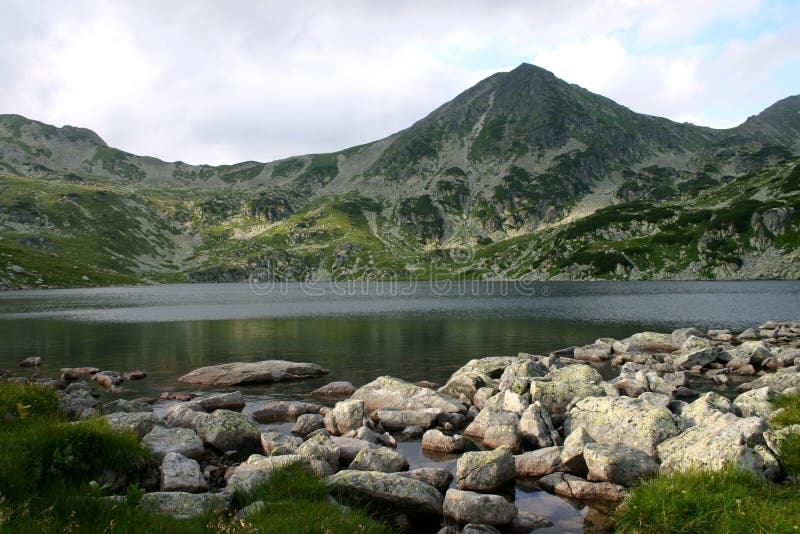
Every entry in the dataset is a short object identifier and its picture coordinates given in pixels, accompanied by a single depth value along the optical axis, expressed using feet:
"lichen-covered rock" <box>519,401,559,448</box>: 64.49
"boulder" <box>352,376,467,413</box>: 83.10
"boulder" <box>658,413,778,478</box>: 41.91
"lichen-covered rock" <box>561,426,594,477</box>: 54.08
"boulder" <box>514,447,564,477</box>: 55.42
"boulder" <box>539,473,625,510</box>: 47.19
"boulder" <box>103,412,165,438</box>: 58.03
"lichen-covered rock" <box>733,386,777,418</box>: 63.33
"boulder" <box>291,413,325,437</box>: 73.31
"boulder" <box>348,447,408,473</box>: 51.90
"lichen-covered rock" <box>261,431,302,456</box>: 55.62
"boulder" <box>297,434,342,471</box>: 52.60
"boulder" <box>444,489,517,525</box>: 41.91
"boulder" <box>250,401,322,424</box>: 84.74
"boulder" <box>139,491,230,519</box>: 32.55
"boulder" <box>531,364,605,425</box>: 76.64
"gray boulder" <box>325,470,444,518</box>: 40.45
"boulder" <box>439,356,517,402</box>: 93.35
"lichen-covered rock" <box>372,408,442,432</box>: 76.23
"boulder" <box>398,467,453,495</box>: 49.52
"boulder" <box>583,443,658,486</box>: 48.96
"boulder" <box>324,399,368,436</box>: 71.26
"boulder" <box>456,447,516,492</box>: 50.78
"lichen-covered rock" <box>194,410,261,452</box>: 61.57
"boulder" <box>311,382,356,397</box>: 102.53
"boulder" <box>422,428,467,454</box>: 64.69
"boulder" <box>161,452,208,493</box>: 43.98
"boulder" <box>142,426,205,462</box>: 53.41
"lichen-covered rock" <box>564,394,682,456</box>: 55.98
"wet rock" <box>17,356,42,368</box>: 140.36
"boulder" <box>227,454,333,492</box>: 37.80
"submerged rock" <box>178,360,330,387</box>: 117.39
